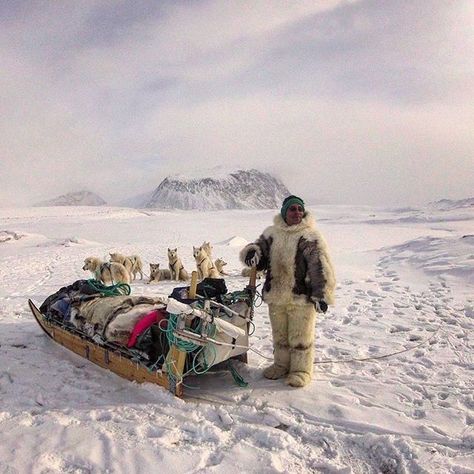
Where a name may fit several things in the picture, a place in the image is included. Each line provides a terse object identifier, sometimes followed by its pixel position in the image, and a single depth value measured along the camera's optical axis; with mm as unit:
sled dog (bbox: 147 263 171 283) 11998
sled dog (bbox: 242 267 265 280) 5033
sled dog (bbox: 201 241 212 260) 12066
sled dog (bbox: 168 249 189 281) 11945
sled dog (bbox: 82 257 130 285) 9414
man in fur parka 4355
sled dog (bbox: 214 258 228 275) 12820
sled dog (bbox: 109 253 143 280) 11414
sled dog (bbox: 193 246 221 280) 11203
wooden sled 4047
